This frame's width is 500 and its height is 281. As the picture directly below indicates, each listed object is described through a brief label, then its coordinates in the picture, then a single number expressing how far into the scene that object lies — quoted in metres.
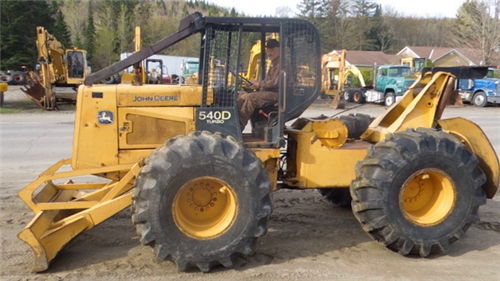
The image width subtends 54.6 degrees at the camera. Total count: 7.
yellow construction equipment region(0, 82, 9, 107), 22.07
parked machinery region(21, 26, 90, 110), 21.95
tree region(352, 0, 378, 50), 59.16
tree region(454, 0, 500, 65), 37.38
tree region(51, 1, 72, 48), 44.91
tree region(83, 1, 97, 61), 51.03
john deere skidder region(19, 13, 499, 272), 4.60
